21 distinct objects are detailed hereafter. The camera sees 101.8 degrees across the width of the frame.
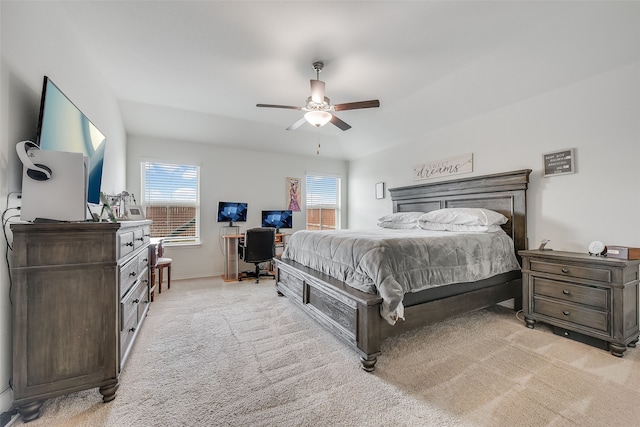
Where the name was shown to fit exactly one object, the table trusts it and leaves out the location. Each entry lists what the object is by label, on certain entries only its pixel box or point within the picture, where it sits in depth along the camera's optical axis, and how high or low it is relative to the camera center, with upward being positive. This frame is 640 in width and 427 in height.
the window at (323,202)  6.18 +0.31
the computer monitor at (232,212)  4.98 +0.06
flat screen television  1.66 +0.63
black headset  1.44 +0.28
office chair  4.40 -0.54
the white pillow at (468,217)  3.08 -0.02
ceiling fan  2.79 +1.25
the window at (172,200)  4.64 +0.28
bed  2.00 -0.75
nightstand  2.15 -0.74
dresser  1.41 -0.55
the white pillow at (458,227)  3.03 -0.15
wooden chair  3.46 -0.72
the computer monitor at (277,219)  5.40 -0.08
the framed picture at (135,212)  3.11 +0.04
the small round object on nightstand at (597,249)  2.36 -0.31
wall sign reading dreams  3.84 +0.76
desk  4.71 -0.79
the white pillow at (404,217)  4.03 -0.03
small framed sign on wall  2.77 +0.58
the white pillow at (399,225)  4.01 -0.16
